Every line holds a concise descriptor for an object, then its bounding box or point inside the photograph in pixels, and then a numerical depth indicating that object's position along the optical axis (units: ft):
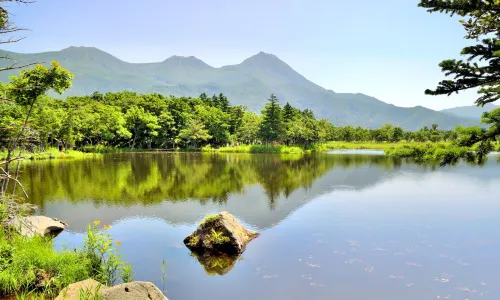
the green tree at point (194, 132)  225.97
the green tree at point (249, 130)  242.13
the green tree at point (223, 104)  277.01
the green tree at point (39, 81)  40.86
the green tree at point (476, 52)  23.35
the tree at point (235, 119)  253.44
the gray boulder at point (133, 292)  21.00
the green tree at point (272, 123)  229.45
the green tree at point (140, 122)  215.31
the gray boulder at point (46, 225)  39.33
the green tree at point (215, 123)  237.04
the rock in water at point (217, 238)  38.81
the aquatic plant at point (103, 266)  27.66
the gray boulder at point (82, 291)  21.83
